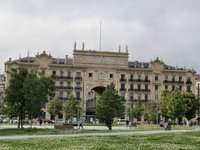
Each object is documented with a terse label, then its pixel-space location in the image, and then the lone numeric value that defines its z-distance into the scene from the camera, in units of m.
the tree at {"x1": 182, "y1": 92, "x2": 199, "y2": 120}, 108.94
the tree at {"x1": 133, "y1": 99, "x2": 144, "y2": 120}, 117.56
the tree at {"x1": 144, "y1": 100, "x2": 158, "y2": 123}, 114.38
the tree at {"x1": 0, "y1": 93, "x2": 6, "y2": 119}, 82.25
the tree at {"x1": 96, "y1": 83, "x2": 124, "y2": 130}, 59.72
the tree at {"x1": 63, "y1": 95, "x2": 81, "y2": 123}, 108.94
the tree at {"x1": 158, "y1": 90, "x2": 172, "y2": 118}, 115.88
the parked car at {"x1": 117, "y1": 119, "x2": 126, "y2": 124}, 124.89
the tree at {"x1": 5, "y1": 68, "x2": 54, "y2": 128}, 58.16
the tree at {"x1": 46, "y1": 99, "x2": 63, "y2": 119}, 120.12
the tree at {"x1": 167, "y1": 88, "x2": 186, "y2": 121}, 88.31
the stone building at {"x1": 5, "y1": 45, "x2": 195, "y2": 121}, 135.88
